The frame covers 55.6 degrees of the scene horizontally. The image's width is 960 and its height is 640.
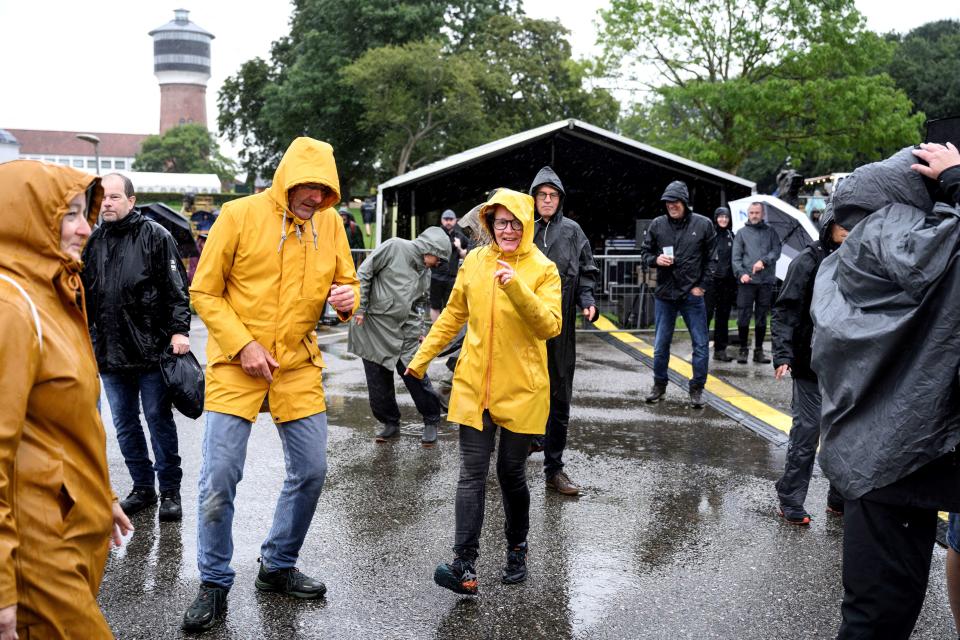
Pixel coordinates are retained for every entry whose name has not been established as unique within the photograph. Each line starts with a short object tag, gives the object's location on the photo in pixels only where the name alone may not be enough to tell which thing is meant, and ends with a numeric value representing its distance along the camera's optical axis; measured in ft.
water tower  478.59
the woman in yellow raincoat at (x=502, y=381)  13.97
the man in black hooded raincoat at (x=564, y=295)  19.61
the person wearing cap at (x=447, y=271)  43.40
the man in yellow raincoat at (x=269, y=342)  12.86
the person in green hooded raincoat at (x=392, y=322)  24.59
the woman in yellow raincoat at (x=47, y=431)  6.98
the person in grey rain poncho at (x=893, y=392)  8.85
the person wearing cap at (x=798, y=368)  17.43
